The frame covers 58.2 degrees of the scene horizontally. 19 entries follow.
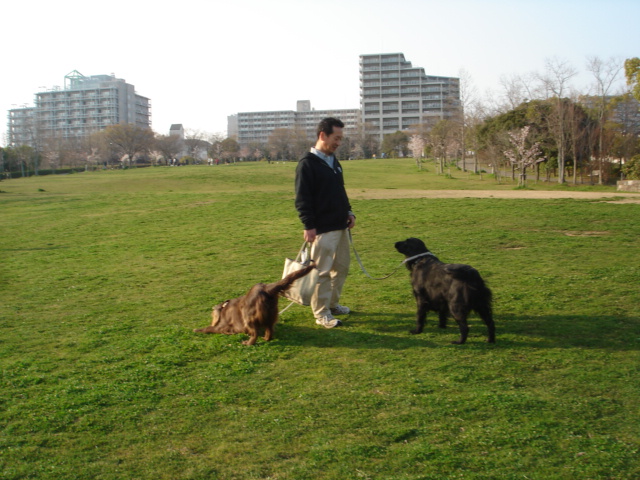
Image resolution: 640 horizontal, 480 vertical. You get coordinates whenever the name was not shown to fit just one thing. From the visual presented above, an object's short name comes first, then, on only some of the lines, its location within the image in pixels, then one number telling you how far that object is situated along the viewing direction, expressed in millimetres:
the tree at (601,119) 29531
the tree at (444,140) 47781
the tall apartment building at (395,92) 132875
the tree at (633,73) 26938
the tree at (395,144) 102750
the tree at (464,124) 47125
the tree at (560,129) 29438
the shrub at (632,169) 26156
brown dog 5418
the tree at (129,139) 86875
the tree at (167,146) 92238
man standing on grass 5781
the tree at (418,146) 66062
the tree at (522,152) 31094
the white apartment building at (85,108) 147125
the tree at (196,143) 103938
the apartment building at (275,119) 160375
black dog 5160
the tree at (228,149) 102750
